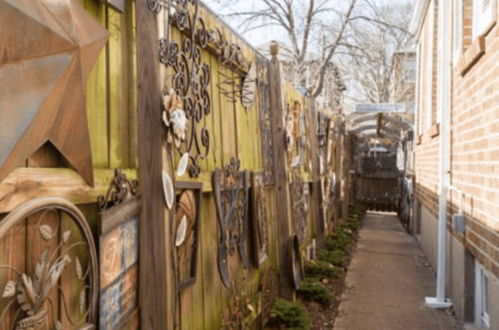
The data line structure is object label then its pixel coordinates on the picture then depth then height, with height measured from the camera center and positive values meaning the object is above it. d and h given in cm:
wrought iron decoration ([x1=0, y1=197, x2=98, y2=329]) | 119 -29
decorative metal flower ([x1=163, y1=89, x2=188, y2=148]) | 199 +19
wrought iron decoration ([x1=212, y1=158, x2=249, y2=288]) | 284 -30
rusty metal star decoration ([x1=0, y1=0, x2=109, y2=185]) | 114 +23
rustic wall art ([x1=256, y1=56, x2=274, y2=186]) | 402 +36
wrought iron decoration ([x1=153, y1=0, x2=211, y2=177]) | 216 +45
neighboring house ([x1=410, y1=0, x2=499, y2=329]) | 347 +5
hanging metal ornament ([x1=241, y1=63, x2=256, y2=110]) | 342 +54
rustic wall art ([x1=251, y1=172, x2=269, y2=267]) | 354 -43
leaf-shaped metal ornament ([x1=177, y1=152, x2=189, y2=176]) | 216 +0
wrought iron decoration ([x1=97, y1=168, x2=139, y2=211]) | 161 -9
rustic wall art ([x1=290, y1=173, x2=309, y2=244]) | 536 -50
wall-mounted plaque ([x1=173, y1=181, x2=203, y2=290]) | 220 -31
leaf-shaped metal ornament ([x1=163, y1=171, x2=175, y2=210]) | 196 -11
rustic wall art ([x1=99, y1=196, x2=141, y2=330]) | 159 -35
